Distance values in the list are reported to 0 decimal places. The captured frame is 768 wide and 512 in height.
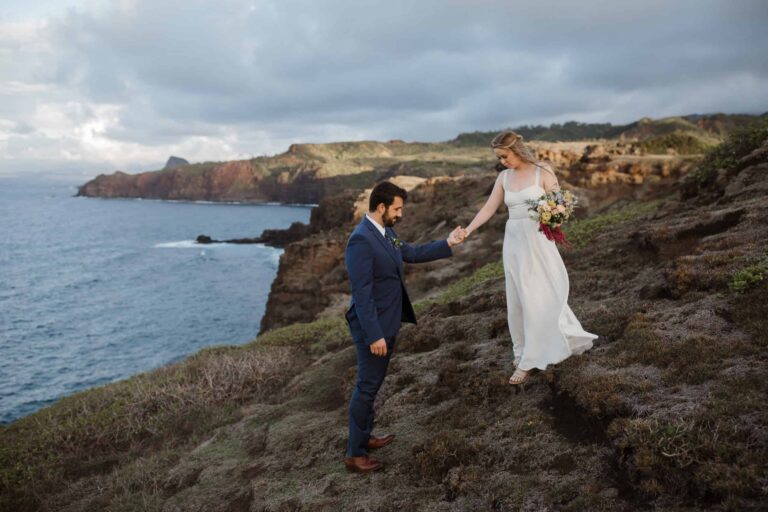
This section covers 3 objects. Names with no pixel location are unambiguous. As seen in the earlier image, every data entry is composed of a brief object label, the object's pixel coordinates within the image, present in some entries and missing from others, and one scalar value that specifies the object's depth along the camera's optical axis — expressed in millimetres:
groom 5863
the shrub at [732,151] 14852
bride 6805
